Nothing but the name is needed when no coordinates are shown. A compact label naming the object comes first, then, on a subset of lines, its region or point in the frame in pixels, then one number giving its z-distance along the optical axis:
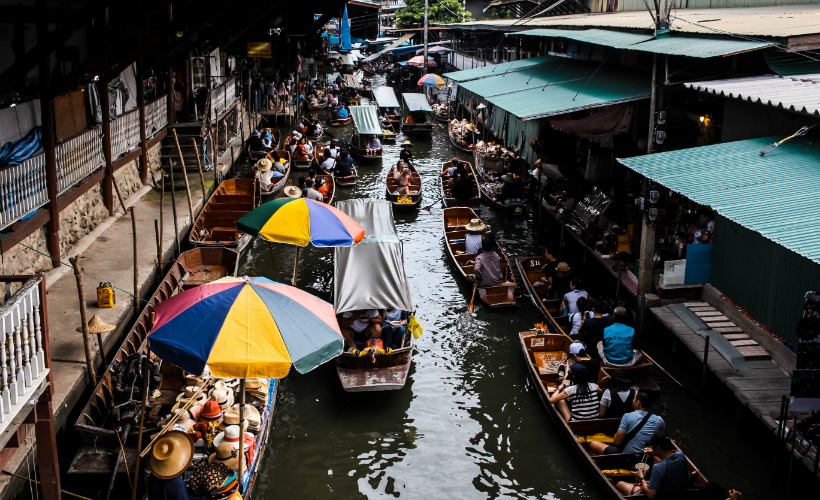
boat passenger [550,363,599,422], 9.36
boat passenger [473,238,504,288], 14.12
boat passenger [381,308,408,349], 11.52
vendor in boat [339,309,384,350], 11.48
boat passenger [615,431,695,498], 7.57
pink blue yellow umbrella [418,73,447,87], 40.51
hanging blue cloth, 11.16
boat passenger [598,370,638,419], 9.23
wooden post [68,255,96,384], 9.18
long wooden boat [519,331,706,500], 8.38
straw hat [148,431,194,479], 6.94
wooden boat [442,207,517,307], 14.38
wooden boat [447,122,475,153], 30.74
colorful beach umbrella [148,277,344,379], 6.84
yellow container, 11.30
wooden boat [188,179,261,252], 15.76
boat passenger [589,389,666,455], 8.41
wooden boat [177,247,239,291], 14.41
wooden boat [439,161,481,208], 21.02
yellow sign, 27.23
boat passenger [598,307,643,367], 10.55
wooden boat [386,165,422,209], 21.59
